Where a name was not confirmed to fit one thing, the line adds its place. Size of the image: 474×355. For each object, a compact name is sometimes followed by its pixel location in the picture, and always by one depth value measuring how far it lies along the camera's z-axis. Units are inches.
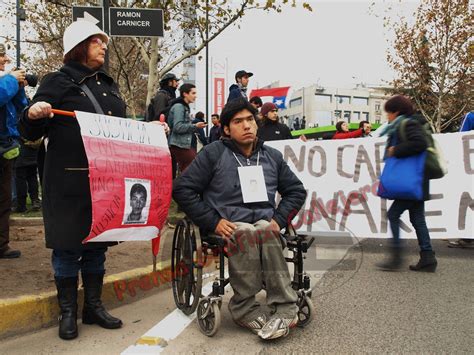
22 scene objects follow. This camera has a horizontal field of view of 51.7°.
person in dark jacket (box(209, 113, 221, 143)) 403.8
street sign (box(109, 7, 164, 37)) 215.5
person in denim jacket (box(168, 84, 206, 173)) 250.8
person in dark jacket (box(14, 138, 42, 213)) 280.2
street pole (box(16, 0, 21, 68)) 639.8
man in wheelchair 122.5
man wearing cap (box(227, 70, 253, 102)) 291.9
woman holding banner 121.4
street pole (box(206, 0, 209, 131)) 814.5
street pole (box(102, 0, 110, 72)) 218.8
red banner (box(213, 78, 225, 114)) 810.2
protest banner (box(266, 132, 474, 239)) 231.6
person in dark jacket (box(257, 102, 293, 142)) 285.4
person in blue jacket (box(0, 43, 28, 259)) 171.5
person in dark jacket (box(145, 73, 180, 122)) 265.6
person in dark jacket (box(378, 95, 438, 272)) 187.2
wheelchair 123.6
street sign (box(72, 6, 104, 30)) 206.8
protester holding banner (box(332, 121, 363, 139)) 338.6
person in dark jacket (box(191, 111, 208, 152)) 276.4
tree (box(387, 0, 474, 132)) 788.0
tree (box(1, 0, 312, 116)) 393.4
